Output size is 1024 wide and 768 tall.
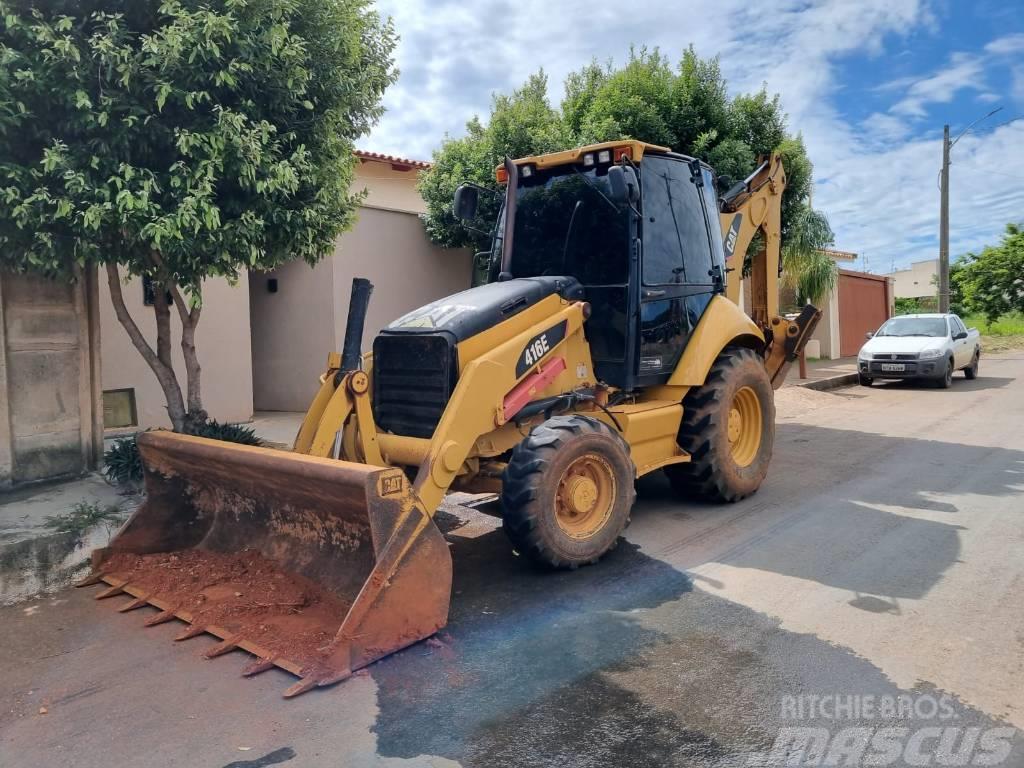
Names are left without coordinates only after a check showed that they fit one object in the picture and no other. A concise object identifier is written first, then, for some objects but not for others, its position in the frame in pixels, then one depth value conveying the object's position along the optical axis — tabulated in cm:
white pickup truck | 1498
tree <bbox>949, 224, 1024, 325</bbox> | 3231
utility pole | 2112
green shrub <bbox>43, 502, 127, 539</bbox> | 577
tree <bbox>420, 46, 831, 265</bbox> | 1021
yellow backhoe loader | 392
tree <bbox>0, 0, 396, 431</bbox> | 536
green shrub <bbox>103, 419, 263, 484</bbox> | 682
